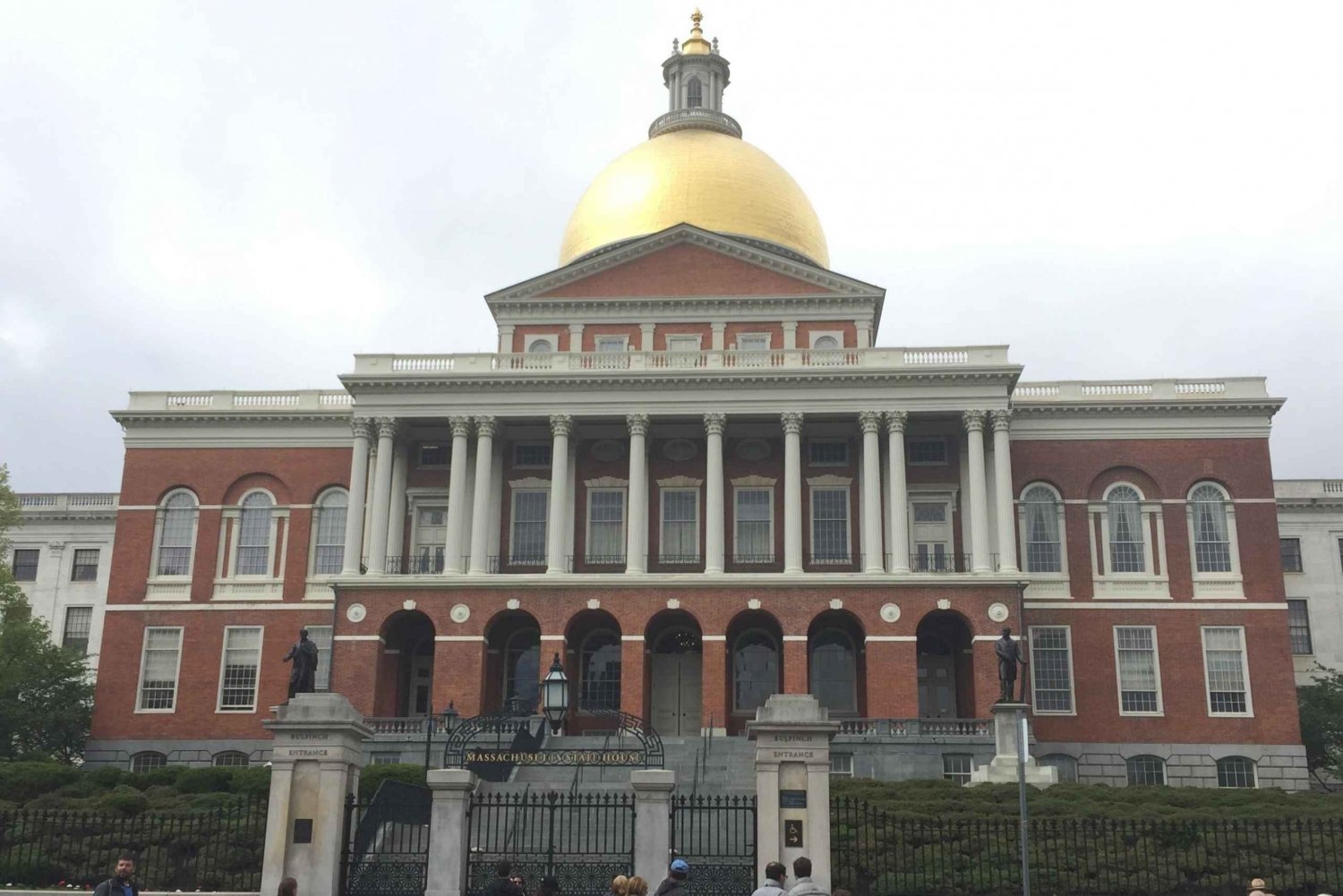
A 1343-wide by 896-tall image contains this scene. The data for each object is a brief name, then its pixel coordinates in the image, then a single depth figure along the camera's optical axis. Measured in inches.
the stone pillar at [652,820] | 823.7
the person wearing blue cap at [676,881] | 602.9
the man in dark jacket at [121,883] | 644.7
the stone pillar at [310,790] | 845.2
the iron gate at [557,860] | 845.4
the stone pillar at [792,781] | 820.0
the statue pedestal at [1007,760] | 1557.6
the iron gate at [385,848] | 852.0
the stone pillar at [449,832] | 834.2
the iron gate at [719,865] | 830.5
